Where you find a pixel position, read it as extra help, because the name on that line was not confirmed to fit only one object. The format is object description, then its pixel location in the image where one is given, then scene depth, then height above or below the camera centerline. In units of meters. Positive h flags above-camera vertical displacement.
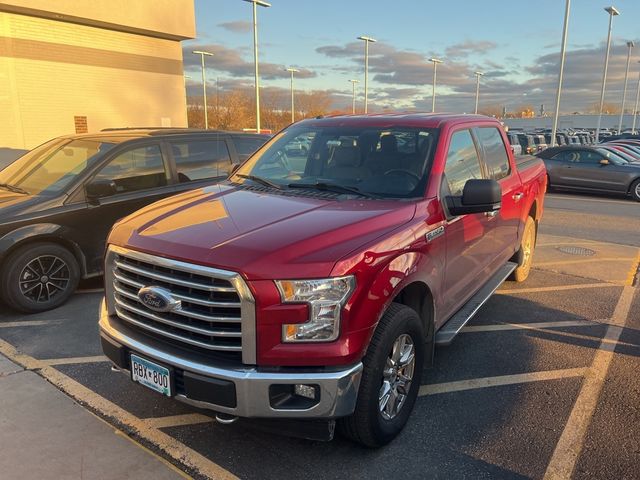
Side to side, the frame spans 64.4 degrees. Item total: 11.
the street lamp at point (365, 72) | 38.34 +3.81
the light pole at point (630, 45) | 41.67 +6.04
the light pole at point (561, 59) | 23.50 +2.84
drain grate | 7.90 -2.01
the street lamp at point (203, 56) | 37.47 +4.73
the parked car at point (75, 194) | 4.93 -0.79
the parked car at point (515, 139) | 24.78 -0.94
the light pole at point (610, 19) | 28.99 +5.84
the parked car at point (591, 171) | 14.77 -1.48
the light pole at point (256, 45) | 25.17 +3.83
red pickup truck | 2.46 -0.83
